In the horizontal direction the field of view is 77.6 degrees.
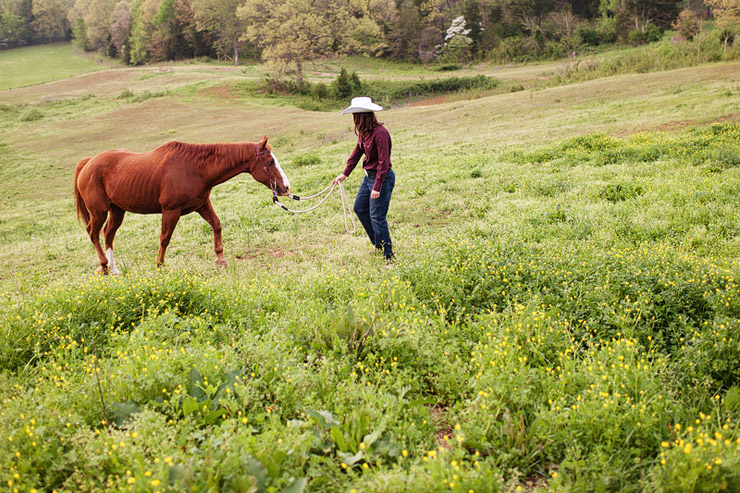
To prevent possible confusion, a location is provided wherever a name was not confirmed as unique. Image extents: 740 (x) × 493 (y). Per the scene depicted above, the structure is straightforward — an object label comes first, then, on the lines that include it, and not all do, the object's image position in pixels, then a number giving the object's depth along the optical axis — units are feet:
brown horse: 24.61
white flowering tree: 258.16
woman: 22.12
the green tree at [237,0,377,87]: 184.96
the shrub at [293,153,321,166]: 66.50
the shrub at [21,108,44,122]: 131.34
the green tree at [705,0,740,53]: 138.72
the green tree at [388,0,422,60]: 275.59
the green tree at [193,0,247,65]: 250.78
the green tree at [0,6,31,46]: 331.77
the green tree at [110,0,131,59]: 299.38
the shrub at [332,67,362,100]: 167.43
